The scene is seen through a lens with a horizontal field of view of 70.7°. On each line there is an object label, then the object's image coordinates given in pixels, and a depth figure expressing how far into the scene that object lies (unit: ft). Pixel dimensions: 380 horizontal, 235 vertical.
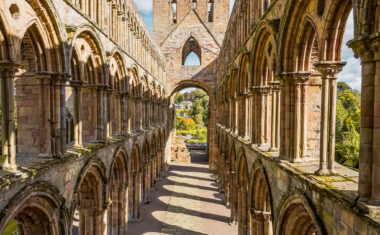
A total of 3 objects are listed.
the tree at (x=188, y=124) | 252.34
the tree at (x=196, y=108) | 268.62
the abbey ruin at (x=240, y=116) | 15.49
